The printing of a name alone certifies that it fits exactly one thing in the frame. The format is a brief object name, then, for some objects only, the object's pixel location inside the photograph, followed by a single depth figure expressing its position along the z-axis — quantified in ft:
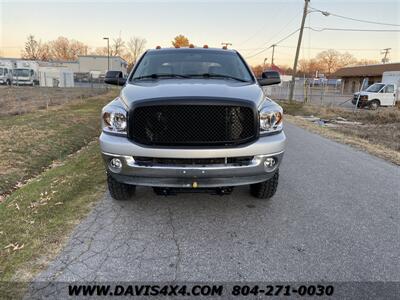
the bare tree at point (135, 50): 360.28
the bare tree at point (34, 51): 338.54
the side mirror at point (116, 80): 15.87
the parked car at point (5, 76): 138.51
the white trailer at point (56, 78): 155.12
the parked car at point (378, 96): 76.69
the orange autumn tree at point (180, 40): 205.36
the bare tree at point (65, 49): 370.08
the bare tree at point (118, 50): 339.77
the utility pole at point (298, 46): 86.47
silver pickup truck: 10.12
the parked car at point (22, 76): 138.24
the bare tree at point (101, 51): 396.24
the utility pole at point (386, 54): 200.13
